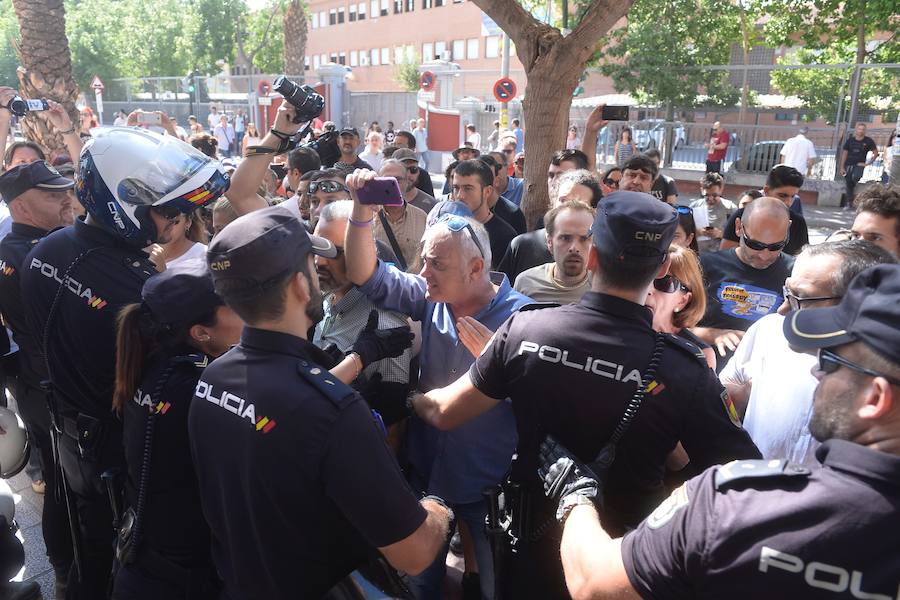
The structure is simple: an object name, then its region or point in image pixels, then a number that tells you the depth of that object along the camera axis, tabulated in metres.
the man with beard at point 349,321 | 2.81
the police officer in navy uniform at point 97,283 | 2.51
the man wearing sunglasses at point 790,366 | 2.37
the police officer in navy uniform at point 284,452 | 1.65
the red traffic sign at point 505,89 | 13.68
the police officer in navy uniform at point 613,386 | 1.97
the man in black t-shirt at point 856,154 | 14.18
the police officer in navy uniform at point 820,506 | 1.23
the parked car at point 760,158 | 16.23
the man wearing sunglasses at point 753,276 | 3.92
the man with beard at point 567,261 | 3.69
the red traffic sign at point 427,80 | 18.16
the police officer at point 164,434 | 2.03
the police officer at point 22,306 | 3.08
